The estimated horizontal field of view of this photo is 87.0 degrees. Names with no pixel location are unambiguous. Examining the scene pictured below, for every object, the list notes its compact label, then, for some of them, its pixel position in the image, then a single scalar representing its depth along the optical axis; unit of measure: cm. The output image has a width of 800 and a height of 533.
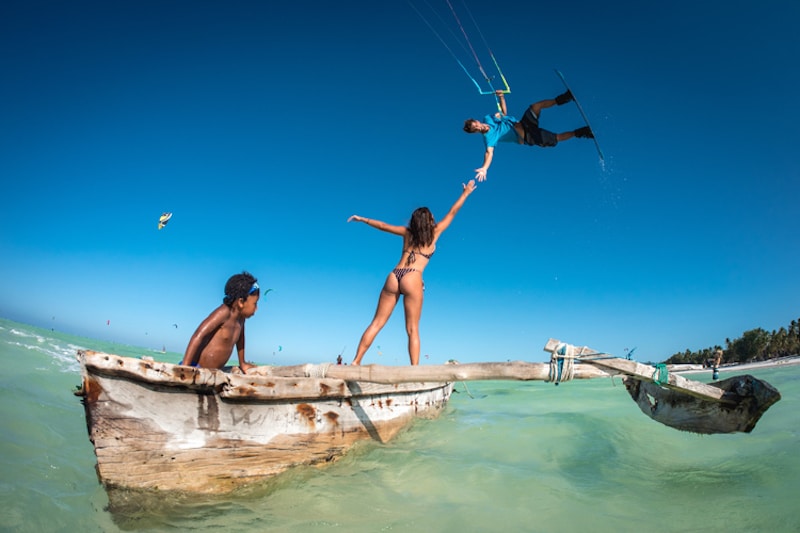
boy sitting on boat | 389
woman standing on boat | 496
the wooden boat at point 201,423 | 291
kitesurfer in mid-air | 568
